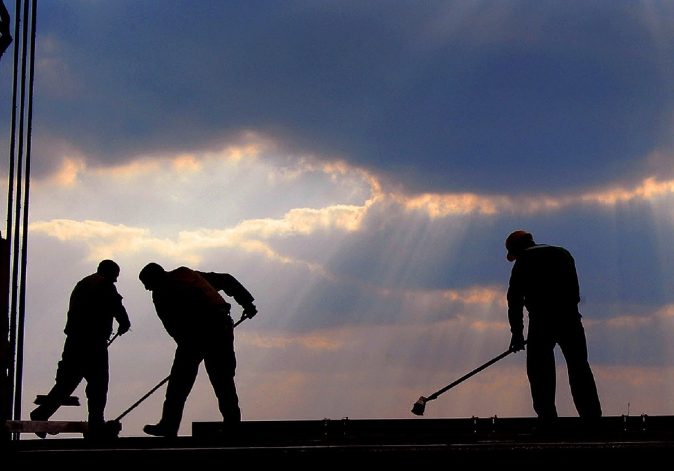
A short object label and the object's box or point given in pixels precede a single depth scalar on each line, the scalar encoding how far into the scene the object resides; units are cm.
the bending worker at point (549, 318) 1023
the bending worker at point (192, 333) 991
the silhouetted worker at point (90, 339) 1218
